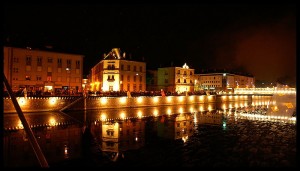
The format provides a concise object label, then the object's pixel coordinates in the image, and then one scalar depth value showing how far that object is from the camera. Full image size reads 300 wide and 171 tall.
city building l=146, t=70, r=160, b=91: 62.67
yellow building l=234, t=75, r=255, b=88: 97.87
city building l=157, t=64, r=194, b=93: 61.01
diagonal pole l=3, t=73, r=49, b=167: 4.85
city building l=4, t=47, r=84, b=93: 37.00
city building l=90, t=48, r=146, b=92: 49.48
